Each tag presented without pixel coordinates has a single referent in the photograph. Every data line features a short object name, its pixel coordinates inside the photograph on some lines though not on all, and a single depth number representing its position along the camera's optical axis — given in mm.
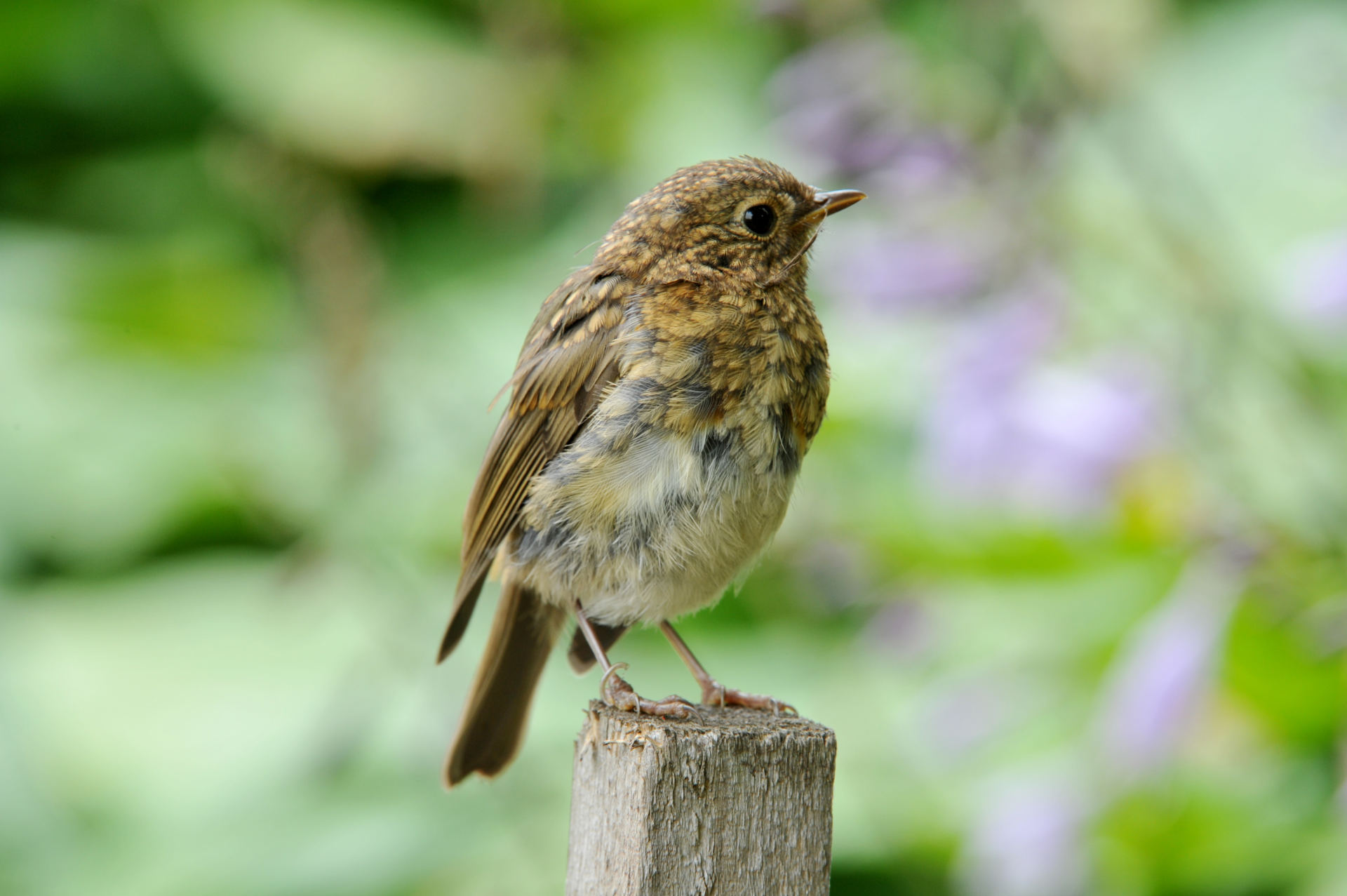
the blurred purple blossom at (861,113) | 6324
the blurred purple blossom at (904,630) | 7125
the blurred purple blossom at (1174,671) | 5402
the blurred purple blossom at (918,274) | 6699
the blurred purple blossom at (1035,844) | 6016
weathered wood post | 3418
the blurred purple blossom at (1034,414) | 6418
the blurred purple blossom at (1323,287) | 5867
